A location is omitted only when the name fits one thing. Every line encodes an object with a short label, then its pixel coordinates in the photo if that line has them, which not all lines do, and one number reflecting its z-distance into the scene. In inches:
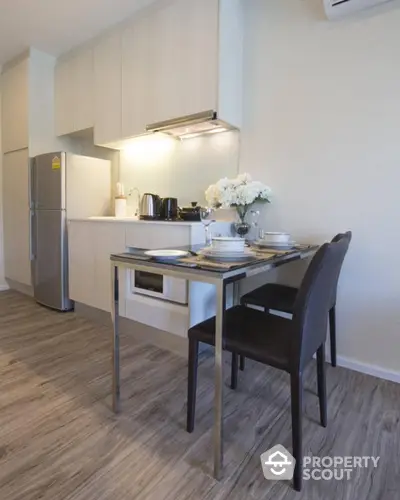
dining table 45.4
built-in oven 85.0
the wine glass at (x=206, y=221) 78.2
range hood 91.4
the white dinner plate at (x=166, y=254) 53.5
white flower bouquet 87.1
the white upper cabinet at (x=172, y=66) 89.1
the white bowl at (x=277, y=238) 77.5
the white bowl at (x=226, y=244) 55.6
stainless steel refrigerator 120.9
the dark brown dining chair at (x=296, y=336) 44.2
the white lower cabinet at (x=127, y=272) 84.9
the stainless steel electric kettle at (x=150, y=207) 104.3
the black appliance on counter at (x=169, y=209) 101.8
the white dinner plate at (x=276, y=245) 73.7
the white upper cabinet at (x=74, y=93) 124.9
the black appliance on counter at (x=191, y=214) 90.7
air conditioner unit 73.3
